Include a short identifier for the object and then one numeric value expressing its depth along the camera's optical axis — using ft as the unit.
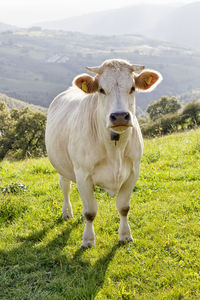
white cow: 15.25
